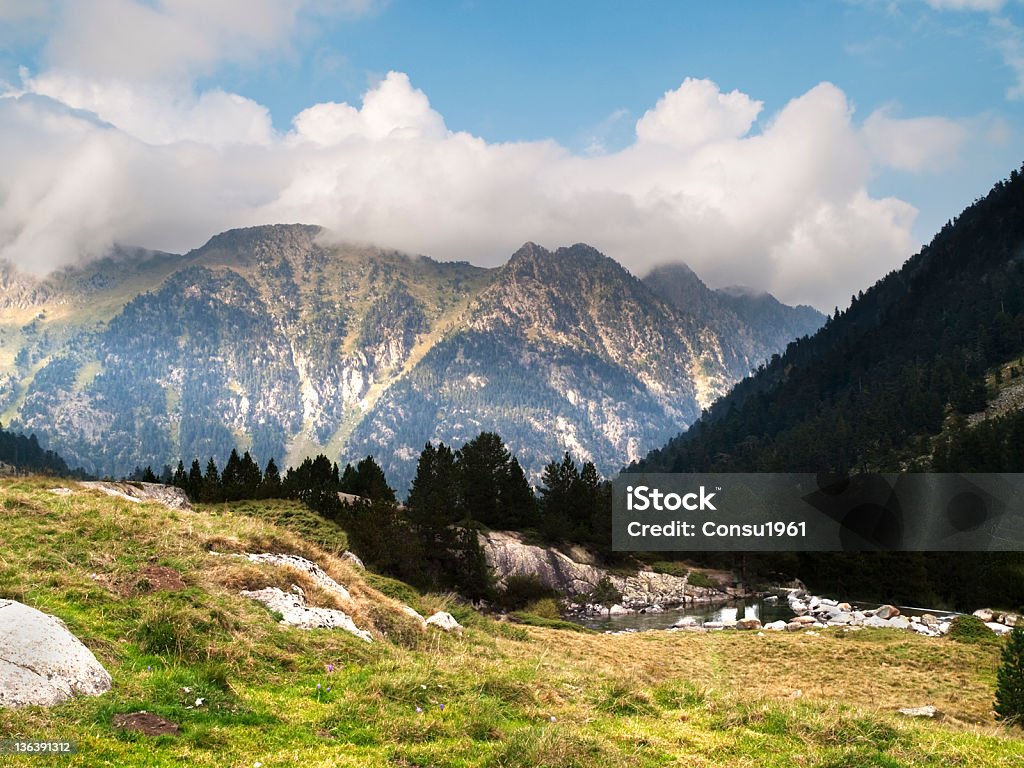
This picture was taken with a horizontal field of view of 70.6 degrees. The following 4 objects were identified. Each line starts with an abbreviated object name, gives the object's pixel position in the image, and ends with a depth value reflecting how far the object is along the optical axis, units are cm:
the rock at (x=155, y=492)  5225
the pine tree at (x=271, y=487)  7928
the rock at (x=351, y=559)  4078
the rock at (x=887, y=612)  6231
